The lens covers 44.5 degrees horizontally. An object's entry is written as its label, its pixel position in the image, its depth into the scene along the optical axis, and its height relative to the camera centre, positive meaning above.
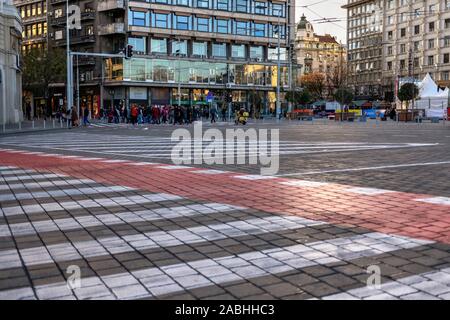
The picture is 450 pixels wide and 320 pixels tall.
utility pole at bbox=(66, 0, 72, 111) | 46.66 +3.53
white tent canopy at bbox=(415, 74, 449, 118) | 53.28 +1.87
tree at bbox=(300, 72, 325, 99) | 112.88 +6.93
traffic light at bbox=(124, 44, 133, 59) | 42.97 +5.27
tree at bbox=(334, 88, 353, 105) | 71.94 +2.89
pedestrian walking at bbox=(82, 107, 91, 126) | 43.26 +0.26
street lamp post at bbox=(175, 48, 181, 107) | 69.19 +7.20
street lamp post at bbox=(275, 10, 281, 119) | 57.41 +1.21
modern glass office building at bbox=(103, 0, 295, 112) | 67.62 +8.74
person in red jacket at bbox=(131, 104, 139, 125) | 47.12 +0.46
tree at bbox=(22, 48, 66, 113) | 65.00 +6.25
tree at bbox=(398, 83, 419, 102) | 56.31 +2.69
